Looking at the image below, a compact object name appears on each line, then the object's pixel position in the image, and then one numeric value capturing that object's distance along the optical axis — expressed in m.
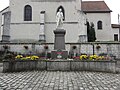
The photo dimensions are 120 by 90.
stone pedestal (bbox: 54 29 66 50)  8.56
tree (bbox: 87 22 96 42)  19.34
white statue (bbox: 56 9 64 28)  8.97
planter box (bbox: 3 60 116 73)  6.06
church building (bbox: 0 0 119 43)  16.71
